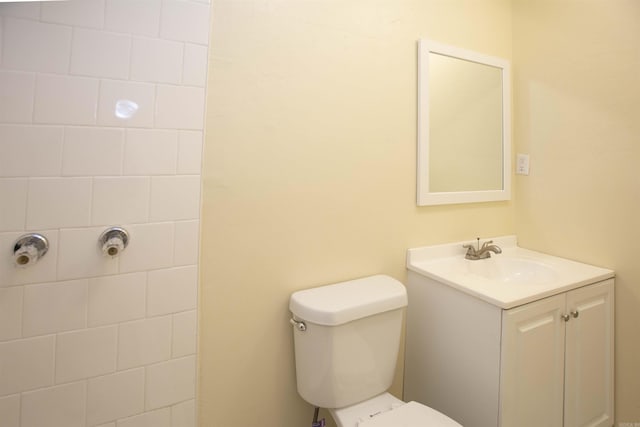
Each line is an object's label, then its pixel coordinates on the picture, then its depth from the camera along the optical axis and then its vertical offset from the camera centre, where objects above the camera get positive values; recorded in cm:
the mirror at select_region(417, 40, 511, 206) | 146 +53
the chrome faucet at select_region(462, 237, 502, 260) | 151 -11
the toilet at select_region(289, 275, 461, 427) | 105 -48
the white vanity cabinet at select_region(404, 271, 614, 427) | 108 -50
